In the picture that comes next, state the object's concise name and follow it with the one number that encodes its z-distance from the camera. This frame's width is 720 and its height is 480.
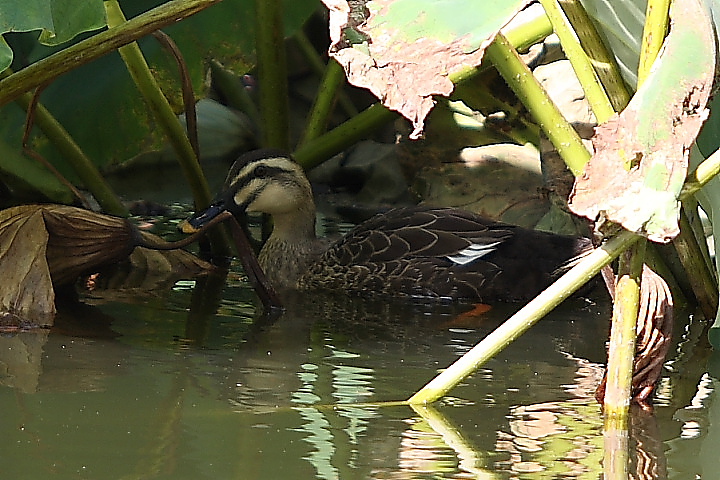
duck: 9.98
